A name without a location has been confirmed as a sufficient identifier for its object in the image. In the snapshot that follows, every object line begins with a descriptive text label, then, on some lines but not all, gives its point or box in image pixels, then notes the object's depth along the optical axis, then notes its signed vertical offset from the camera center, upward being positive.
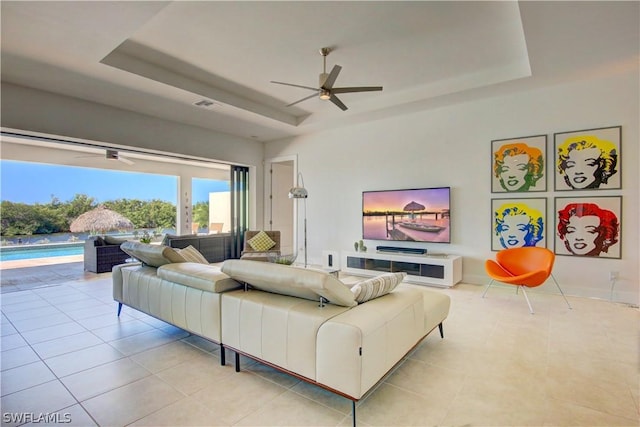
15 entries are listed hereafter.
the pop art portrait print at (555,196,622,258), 4.05 -0.24
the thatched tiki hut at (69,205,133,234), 10.37 -0.43
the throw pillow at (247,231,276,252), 6.27 -0.67
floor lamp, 5.27 +0.25
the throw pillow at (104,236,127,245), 6.34 -0.64
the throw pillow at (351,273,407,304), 2.12 -0.54
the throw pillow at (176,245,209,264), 3.26 -0.48
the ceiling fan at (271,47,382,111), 3.61 +1.37
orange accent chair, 3.71 -0.74
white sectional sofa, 1.75 -0.71
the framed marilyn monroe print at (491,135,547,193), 4.50 +0.63
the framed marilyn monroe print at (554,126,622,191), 4.05 +0.63
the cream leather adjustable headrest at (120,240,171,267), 2.99 -0.42
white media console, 4.82 -0.94
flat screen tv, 5.24 -0.12
